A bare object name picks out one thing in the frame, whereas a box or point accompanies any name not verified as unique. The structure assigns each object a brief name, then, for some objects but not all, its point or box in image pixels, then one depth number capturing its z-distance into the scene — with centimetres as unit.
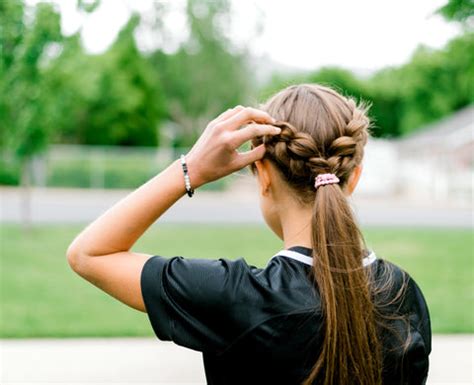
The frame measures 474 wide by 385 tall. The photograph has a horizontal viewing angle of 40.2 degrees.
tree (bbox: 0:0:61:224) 1003
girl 135
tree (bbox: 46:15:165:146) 3319
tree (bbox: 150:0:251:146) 3781
